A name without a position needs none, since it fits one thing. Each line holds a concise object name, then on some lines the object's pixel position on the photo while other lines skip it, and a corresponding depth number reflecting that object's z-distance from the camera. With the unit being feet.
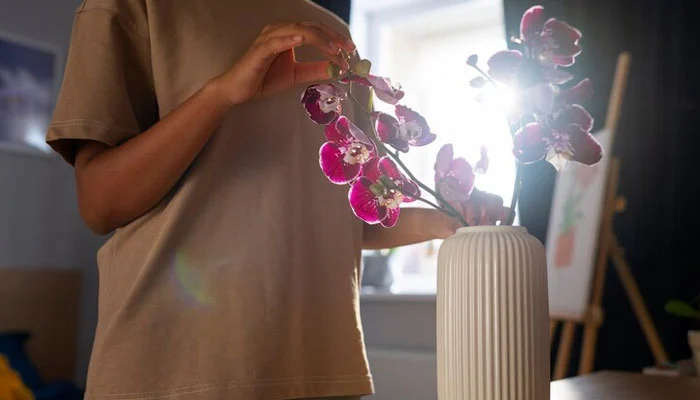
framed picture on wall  12.18
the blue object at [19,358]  10.71
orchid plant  2.20
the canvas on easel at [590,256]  7.75
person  2.71
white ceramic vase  2.03
